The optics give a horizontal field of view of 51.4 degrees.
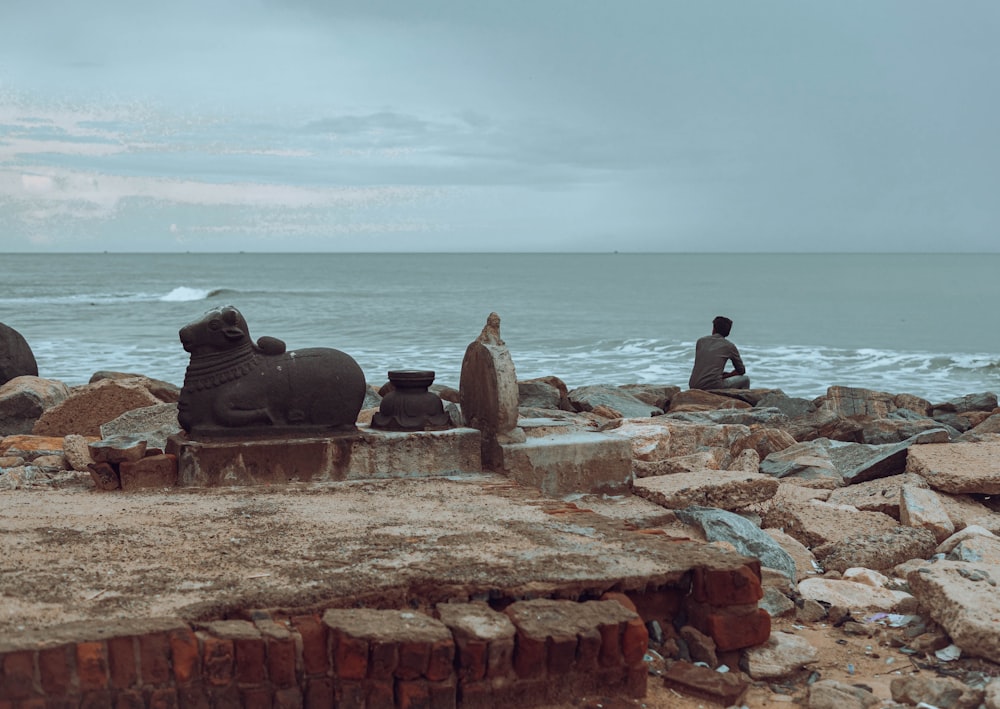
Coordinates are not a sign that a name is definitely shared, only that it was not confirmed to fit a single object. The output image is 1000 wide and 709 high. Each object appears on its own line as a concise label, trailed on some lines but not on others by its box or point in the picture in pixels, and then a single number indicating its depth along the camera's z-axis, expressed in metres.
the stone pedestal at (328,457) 5.77
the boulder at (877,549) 5.70
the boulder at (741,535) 5.42
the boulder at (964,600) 4.16
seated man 13.08
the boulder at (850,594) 4.91
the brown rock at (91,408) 9.40
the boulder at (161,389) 11.04
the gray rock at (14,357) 12.56
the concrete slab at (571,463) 6.27
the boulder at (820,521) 6.12
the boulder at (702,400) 12.42
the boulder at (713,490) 6.27
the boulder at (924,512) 6.07
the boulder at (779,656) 4.16
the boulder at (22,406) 10.41
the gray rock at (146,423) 8.02
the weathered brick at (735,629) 4.25
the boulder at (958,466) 6.72
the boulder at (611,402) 12.04
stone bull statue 5.95
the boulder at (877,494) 6.61
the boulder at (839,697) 3.85
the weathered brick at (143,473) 5.70
